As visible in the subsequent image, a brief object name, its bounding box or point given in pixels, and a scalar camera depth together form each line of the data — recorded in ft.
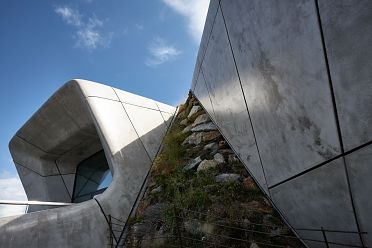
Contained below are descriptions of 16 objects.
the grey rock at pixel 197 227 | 16.53
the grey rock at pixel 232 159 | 22.03
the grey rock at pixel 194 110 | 35.92
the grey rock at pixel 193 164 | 24.48
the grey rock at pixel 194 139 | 28.45
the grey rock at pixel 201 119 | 31.96
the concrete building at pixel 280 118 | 8.48
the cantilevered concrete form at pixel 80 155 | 21.58
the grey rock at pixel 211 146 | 25.46
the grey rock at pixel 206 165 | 23.00
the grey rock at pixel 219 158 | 22.82
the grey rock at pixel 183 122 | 35.63
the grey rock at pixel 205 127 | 29.35
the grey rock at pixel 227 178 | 20.14
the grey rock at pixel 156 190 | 24.61
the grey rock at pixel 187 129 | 32.40
